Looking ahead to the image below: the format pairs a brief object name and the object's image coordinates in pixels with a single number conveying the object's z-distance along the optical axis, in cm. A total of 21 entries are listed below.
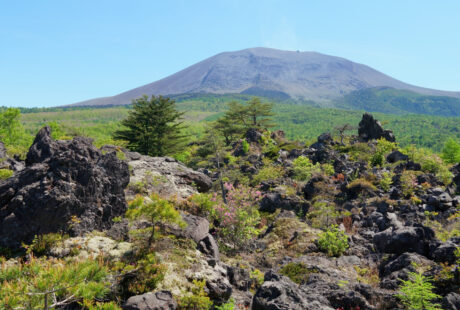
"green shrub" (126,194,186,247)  657
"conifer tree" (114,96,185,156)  2539
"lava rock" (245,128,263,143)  3510
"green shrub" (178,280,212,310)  562
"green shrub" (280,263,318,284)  729
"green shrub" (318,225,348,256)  930
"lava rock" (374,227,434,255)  825
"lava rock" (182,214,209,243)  800
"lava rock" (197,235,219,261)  797
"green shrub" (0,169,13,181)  1048
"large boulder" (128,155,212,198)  1191
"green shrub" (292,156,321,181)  2026
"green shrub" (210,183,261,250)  1032
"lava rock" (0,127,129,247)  654
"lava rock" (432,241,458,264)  730
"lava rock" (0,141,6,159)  1767
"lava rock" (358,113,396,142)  3094
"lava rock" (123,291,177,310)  499
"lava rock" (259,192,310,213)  1511
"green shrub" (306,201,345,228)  1269
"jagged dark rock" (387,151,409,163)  2195
